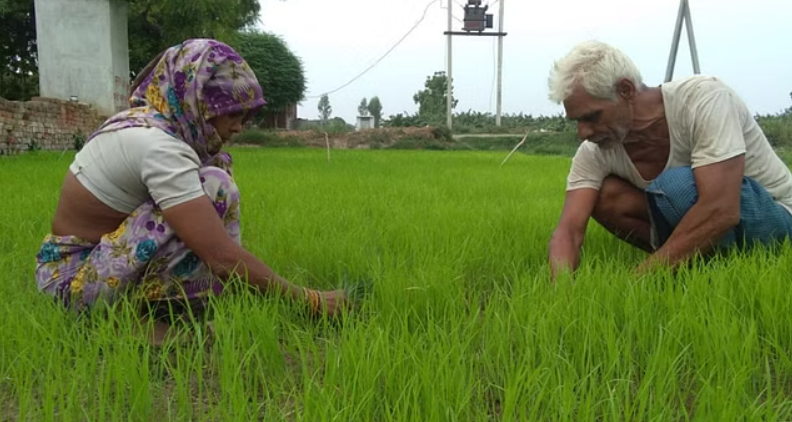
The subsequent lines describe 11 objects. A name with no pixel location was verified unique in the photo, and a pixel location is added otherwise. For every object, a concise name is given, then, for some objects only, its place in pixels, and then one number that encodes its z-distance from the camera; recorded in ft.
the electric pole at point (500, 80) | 64.54
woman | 4.64
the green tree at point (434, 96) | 96.53
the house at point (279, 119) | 72.99
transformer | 64.08
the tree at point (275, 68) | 68.23
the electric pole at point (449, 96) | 63.41
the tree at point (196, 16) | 35.37
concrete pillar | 35.86
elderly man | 6.05
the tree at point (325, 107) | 157.95
